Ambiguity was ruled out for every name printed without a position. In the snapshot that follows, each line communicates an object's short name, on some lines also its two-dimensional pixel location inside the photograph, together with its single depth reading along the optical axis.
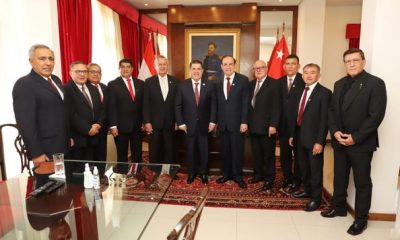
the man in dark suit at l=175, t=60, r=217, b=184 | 3.64
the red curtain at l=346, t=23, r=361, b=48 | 6.05
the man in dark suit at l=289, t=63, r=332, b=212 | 2.95
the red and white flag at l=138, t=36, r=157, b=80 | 6.21
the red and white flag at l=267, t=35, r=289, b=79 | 5.77
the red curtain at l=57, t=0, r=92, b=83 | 4.06
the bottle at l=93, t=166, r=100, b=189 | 2.03
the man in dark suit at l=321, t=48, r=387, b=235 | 2.50
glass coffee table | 1.53
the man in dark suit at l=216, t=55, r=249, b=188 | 3.56
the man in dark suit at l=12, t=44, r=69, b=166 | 2.38
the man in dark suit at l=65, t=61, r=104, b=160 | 3.21
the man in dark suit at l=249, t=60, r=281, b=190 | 3.47
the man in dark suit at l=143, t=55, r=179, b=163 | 3.78
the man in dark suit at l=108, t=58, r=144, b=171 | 3.71
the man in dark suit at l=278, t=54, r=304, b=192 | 3.41
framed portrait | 6.24
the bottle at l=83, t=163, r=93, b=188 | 2.01
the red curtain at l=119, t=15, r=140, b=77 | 6.06
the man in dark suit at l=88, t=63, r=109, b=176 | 3.62
